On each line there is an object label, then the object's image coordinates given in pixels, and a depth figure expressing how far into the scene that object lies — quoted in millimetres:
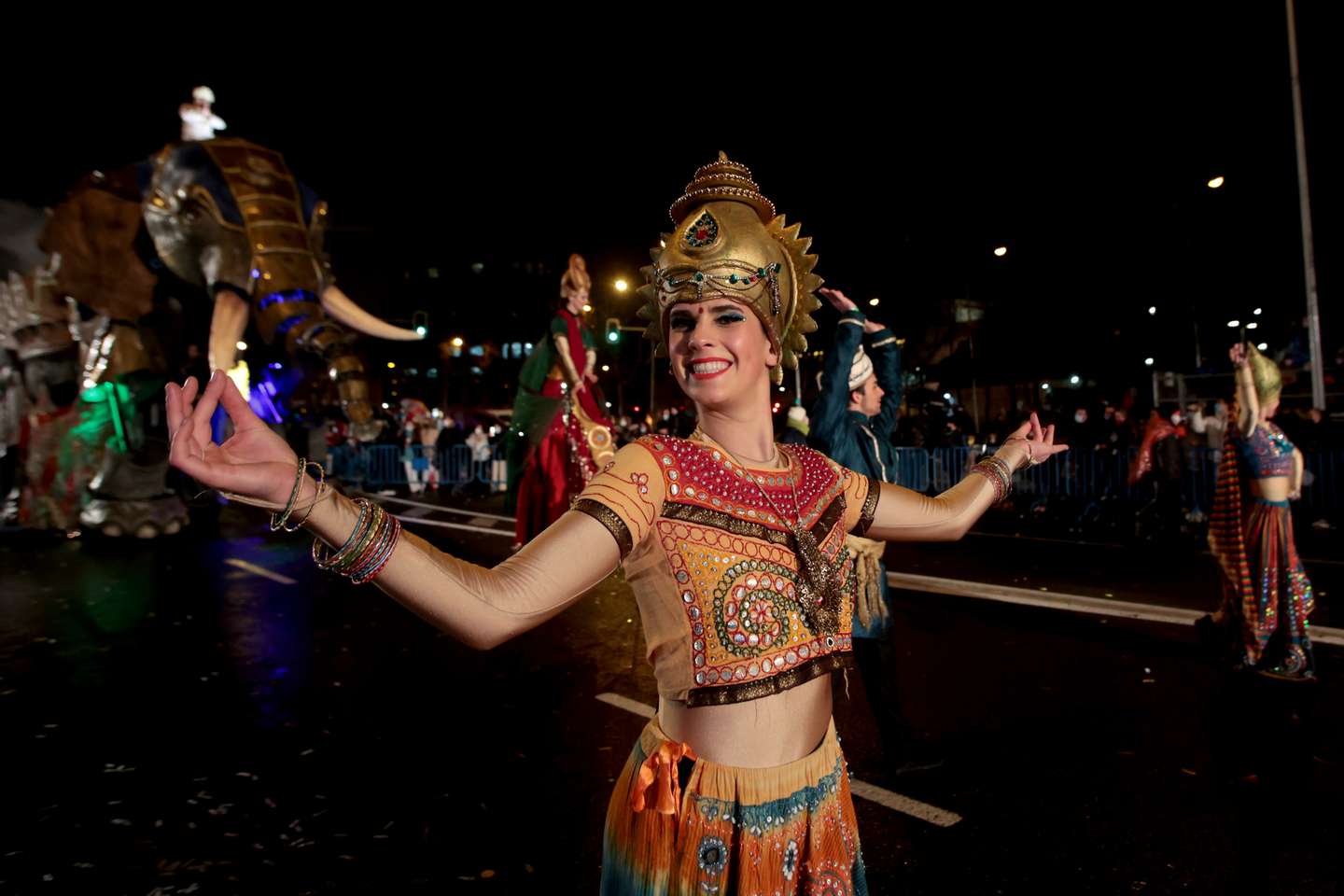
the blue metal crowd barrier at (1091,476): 11836
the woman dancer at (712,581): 1469
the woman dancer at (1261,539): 5141
